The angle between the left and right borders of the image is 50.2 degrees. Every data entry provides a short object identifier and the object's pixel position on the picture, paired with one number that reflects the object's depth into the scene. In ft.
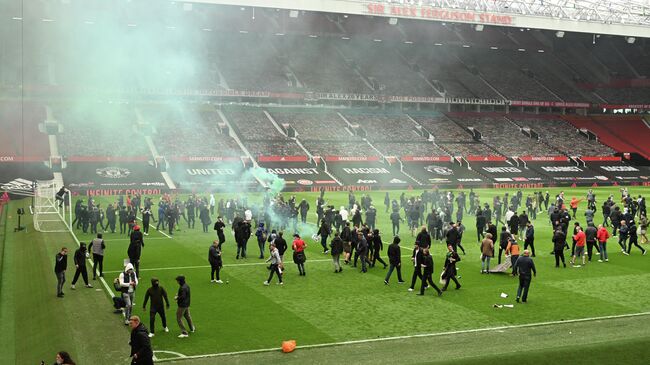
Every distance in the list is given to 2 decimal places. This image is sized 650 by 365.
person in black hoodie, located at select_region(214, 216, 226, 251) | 77.87
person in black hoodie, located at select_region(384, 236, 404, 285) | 65.00
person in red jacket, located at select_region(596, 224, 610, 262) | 76.59
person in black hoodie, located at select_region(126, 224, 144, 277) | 64.75
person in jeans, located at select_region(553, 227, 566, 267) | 72.08
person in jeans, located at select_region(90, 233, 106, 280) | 65.36
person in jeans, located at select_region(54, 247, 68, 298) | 58.80
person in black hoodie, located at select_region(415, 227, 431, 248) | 70.18
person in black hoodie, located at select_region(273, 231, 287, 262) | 68.69
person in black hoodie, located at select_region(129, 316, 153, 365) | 36.37
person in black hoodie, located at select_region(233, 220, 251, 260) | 78.48
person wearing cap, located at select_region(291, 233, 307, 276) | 68.18
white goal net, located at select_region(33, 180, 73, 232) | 102.58
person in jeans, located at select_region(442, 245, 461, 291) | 61.77
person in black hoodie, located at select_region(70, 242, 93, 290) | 61.16
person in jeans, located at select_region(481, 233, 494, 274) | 68.95
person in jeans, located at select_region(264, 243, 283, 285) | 63.67
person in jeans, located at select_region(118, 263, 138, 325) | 51.34
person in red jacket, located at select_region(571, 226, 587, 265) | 74.86
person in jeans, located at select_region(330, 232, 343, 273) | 70.03
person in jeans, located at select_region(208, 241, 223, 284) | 63.16
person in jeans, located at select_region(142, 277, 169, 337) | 48.16
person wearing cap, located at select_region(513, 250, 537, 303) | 57.21
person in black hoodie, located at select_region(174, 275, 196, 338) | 48.26
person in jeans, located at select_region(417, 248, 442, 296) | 59.52
